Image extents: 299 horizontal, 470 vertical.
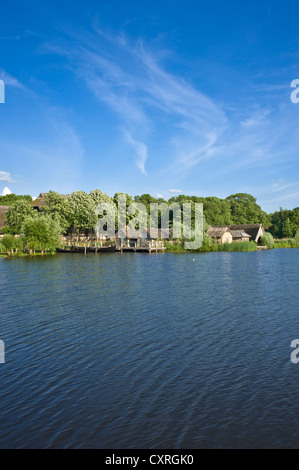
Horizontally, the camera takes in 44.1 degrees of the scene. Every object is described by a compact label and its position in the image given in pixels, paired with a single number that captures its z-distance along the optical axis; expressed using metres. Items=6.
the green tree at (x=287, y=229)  125.62
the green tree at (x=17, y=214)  81.94
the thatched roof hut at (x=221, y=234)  92.74
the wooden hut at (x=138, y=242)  83.38
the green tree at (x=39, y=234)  69.62
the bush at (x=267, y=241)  96.06
